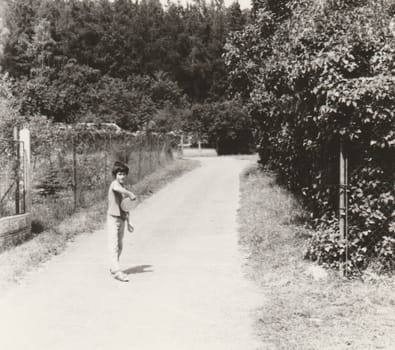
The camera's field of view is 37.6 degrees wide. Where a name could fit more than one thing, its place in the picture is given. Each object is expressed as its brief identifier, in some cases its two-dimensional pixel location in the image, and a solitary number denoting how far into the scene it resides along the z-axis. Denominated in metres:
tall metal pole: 7.43
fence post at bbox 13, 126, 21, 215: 10.61
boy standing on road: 7.73
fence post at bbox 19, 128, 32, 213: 10.93
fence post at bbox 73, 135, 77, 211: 14.47
